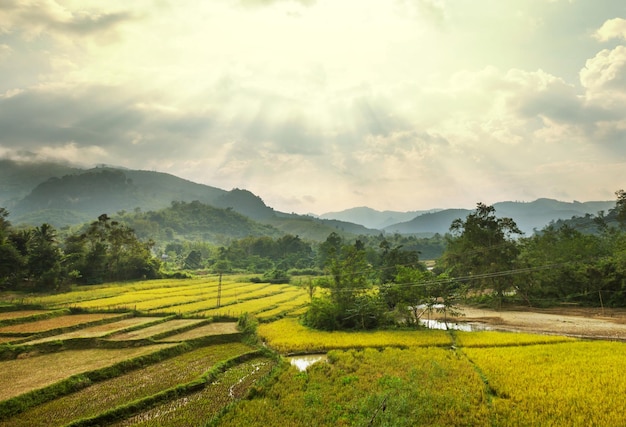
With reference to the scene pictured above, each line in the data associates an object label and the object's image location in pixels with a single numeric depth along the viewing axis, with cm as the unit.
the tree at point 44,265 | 4003
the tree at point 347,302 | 2809
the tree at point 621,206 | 4806
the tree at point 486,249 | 4222
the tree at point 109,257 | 5081
